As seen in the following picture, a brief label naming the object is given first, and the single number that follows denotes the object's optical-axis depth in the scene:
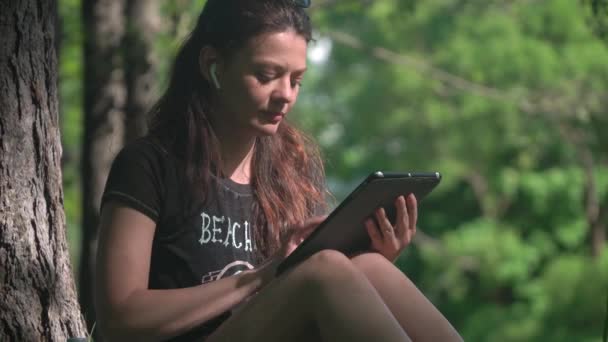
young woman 5.37
